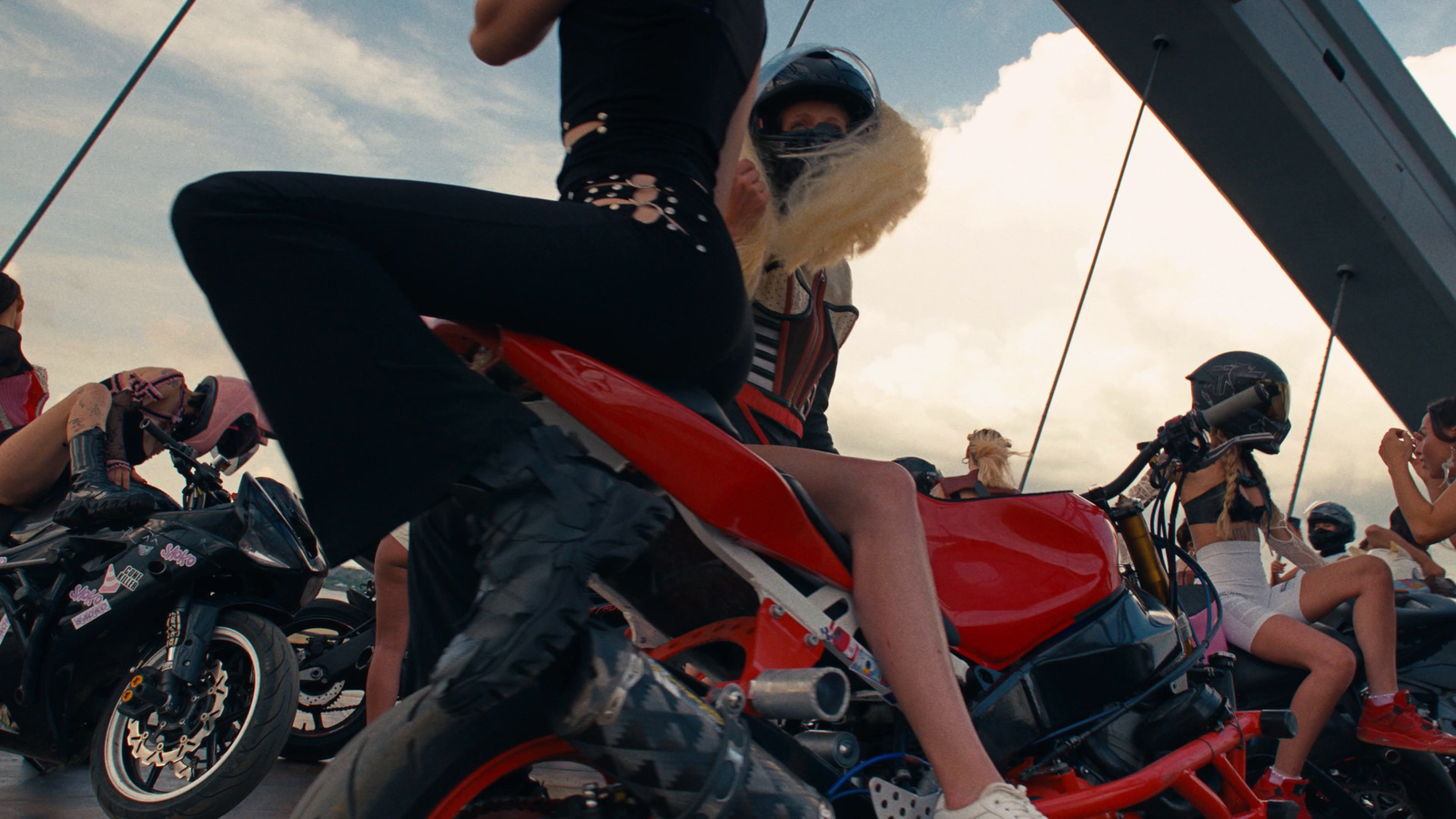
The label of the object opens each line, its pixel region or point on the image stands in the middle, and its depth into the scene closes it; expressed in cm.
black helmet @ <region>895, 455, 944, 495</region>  333
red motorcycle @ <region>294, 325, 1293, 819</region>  101
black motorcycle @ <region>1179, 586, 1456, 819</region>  310
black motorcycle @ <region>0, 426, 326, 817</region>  285
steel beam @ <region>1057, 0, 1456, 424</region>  991
